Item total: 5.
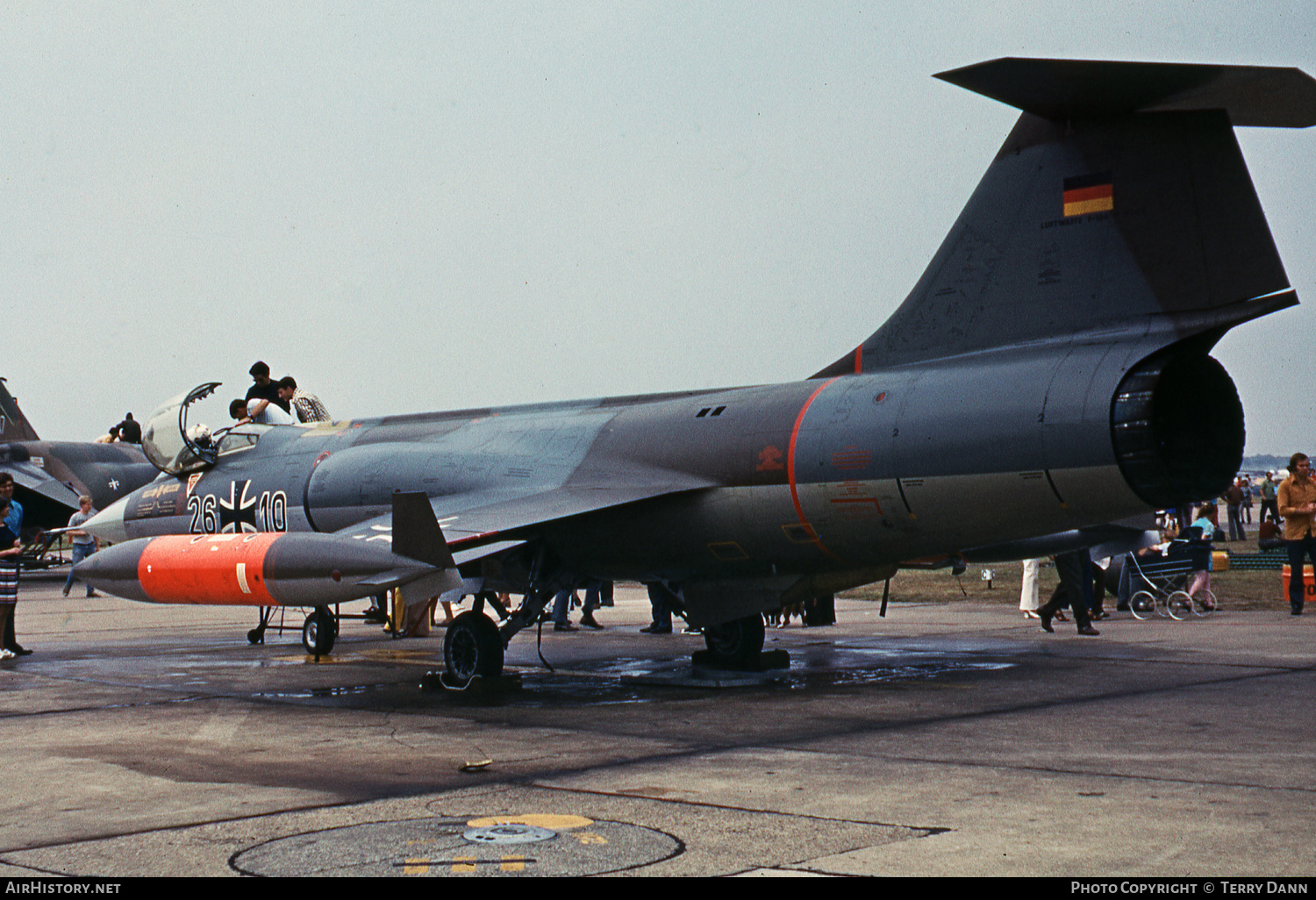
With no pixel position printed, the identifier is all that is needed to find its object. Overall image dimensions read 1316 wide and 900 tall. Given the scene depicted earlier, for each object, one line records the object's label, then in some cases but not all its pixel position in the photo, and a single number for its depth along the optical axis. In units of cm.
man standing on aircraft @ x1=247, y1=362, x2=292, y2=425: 1480
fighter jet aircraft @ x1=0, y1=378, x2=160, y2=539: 3053
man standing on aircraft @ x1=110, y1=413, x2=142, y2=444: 3219
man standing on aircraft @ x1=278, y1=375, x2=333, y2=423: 1495
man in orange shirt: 1550
